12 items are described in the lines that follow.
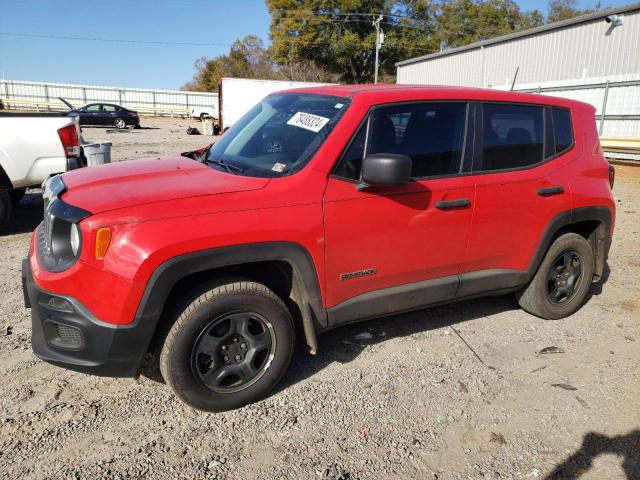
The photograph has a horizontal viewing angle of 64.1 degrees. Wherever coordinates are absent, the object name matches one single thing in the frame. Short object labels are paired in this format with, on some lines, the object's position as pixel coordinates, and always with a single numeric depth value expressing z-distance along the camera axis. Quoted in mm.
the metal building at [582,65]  15977
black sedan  30391
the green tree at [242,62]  60688
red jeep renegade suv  2625
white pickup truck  6090
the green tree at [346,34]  45250
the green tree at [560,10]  55031
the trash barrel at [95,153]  6527
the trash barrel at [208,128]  26094
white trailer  24875
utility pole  34612
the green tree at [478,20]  53062
